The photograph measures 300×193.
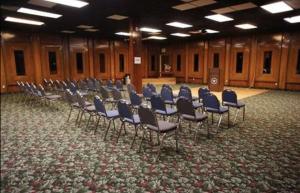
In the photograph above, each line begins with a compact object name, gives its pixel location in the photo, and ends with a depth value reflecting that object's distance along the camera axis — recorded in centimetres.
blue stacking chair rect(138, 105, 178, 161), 360
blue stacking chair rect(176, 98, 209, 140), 421
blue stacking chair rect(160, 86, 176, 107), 610
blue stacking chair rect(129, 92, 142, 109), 553
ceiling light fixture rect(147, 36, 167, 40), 1559
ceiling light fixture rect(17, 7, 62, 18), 719
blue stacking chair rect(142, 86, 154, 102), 661
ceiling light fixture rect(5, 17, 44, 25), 875
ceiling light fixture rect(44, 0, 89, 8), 613
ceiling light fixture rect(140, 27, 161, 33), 1113
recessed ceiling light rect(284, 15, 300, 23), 857
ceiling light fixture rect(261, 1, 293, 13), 652
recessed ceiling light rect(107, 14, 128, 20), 813
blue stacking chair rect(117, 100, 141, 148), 410
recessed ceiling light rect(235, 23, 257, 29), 1010
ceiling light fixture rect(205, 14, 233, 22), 816
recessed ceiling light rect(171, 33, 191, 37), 1352
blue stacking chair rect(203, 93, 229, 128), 485
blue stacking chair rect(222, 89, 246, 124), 544
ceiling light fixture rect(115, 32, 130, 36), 1301
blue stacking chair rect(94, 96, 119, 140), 462
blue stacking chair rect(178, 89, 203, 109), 601
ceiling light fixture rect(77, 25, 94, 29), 1046
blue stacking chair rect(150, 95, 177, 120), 479
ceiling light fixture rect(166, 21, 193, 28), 972
